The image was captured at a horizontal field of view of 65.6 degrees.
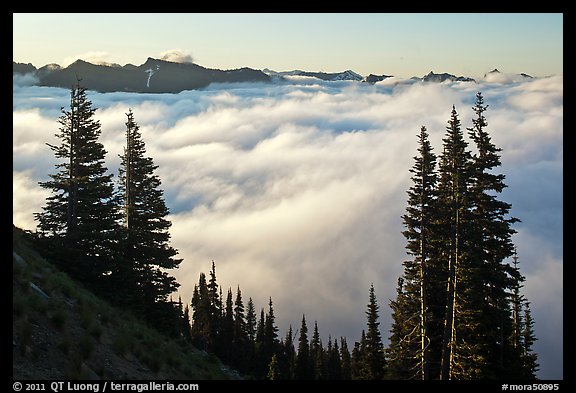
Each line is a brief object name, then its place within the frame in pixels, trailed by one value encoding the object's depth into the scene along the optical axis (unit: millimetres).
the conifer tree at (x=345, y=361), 72562
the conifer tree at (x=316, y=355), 70569
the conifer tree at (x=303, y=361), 62781
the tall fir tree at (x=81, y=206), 25203
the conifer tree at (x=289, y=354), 63834
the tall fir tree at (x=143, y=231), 26344
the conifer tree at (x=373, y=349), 35969
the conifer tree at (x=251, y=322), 78712
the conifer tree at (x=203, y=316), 57372
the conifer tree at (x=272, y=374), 37375
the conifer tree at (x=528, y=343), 24819
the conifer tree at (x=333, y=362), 79288
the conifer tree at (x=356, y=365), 37000
